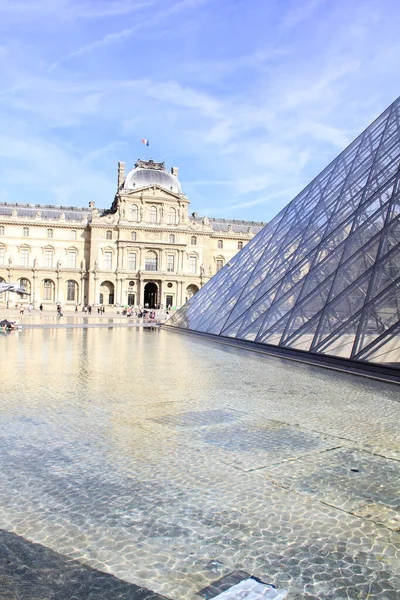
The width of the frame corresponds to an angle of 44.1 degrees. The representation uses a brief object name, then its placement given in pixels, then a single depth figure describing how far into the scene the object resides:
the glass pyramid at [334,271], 10.28
